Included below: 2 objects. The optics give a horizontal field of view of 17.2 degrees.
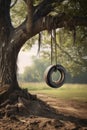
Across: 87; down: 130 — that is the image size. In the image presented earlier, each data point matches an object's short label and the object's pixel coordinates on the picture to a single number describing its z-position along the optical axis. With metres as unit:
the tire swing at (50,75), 11.38
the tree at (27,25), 12.30
